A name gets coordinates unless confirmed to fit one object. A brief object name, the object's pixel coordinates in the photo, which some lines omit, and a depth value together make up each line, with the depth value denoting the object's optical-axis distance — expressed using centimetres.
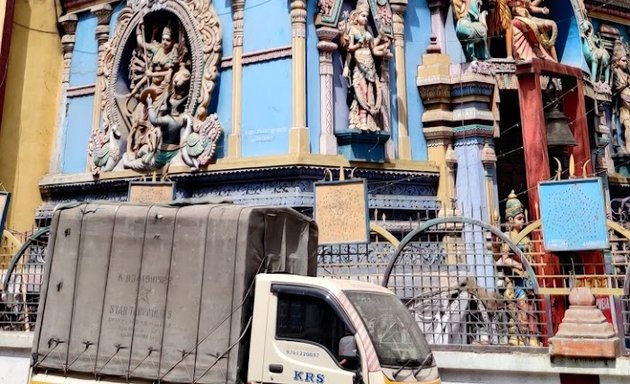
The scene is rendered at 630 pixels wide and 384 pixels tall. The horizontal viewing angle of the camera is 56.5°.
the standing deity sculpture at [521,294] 623
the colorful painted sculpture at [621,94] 1518
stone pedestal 543
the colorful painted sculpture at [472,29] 1126
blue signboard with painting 627
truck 480
